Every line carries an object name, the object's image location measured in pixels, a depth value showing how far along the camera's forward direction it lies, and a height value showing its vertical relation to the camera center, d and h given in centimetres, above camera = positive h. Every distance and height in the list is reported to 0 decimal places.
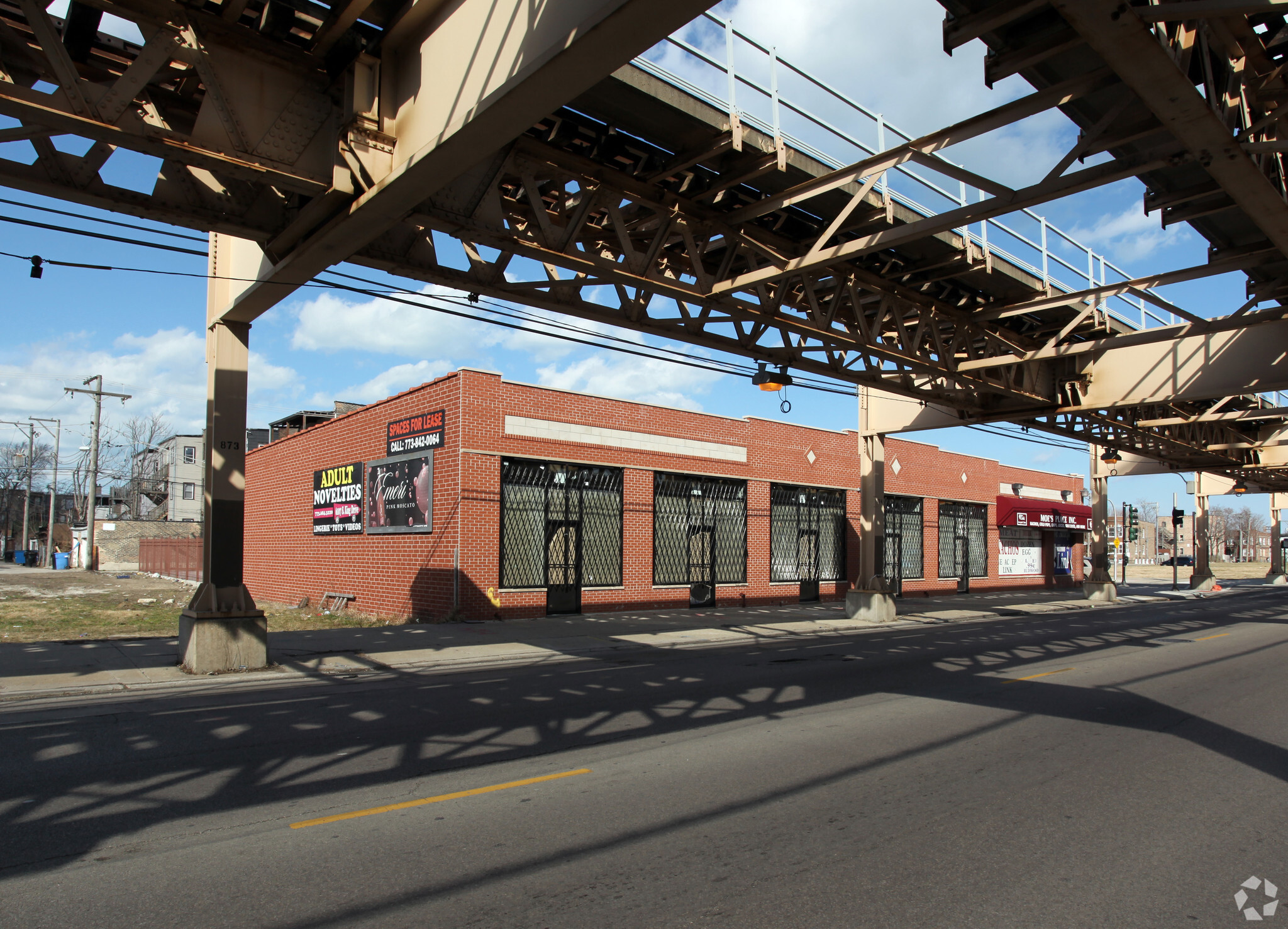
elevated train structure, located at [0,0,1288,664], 658 +374
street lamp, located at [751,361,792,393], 1402 +252
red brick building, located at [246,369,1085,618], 2012 +66
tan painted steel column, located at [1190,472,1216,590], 4497 -70
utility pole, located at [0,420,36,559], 6406 +538
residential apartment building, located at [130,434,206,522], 8476 +490
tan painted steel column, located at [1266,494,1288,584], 5419 -196
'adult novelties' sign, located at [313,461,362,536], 2456 +89
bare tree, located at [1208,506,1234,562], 17136 -40
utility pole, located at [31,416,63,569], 5800 +157
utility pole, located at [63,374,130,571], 4947 +434
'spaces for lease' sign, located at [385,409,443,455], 2067 +248
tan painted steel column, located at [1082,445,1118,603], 3459 -36
